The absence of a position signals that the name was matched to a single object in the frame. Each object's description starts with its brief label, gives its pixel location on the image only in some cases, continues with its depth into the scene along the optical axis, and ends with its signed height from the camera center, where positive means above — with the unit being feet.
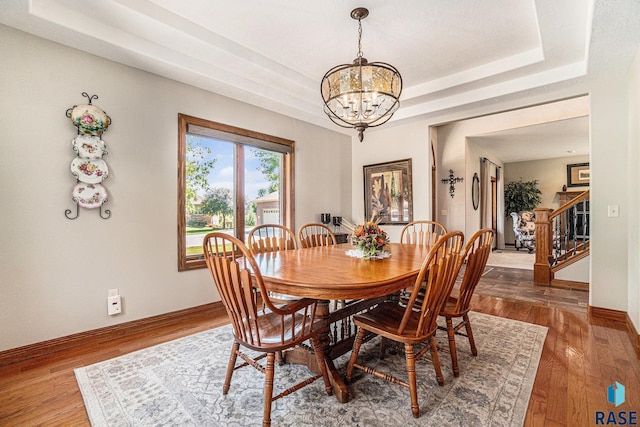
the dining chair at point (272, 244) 8.54 -0.91
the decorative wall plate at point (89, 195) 7.98 +0.54
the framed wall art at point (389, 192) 15.16 +1.14
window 10.39 +1.27
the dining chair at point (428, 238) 9.99 -0.84
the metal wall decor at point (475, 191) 20.97 +1.57
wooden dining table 4.88 -1.11
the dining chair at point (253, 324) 4.76 -1.98
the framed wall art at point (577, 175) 27.75 +3.53
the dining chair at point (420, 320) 5.09 -2.09
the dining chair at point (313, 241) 10.07 -0.93
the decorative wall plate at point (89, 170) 7.97 +1.21
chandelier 7.25 +3.06
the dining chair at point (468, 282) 6.31 -1.50
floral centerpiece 6.97 -0.62
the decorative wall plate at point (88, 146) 7.96 +1.84
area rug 5.12 -3.49
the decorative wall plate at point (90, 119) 7.93 +2.59
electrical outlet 8.52 -2.60
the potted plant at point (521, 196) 28.84 +1.62
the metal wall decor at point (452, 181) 19.56 +2.07
